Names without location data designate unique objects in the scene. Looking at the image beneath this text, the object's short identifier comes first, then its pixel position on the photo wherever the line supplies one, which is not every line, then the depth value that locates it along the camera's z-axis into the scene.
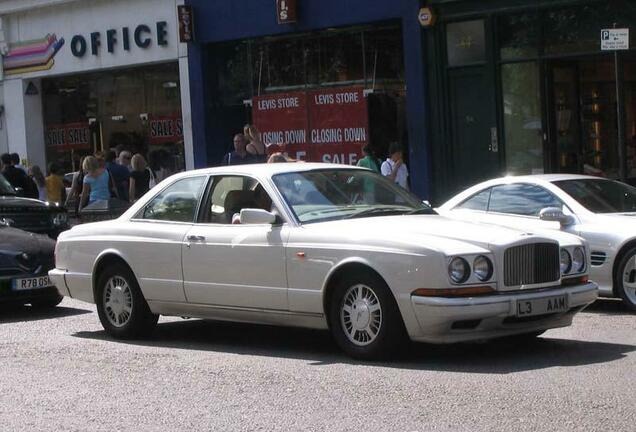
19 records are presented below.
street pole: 15.85
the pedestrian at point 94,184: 18.38
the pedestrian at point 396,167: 19.55
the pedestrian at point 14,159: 21.42
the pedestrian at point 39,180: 22.70
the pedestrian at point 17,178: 21.00
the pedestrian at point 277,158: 16.64
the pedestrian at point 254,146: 17.95
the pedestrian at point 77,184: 20.16
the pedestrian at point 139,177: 20.33
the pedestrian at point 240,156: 17.80
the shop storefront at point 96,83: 25.50
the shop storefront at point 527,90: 19.08
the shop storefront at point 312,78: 21.44
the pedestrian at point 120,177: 19.82
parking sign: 15.38
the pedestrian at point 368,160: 20.09
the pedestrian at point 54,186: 23.00
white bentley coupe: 8.81
